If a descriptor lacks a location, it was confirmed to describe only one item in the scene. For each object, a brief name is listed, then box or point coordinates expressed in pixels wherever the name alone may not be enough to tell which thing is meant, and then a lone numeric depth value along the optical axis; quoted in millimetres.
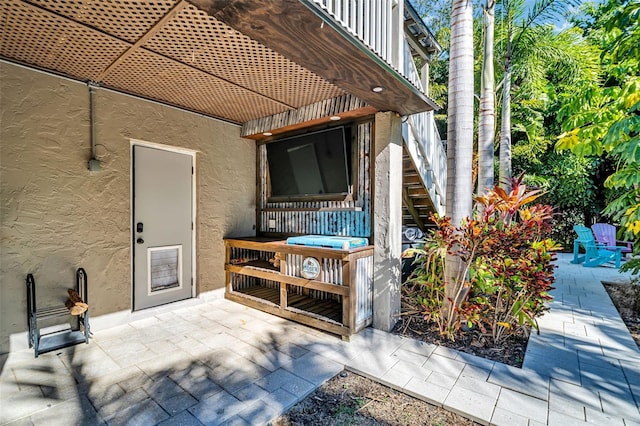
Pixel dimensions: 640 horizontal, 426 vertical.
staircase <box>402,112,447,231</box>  4137
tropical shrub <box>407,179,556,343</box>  2900
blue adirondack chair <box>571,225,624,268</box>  6832
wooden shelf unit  3254
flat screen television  3982
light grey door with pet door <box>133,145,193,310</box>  3789
